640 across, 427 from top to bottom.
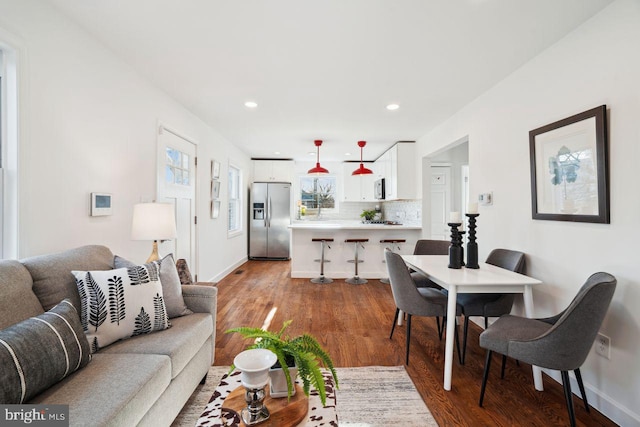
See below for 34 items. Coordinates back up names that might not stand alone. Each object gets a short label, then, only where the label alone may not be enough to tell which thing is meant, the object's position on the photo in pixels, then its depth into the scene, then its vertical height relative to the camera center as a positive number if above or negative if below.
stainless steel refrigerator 6.79 -0.07
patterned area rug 1.68 -1.17
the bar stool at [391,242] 4.91 -0.42
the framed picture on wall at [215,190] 4.52 +0.44
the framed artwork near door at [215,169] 4.51 +0.76
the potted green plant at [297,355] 1.04 -0.52
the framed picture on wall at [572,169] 1.75 +0.34
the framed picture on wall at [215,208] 4.48 +0.14
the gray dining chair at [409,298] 2.27 -0.65
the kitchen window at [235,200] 5.84 +0.35
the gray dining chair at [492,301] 2.30 -0.68
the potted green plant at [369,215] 7.04 +0.06
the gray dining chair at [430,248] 3.16 -0.35
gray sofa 1.08 -0.67
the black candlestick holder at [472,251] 2.41 -0.28
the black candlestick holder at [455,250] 2.40 -0.26
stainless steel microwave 6.09 +0.64
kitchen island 5.06 -0.60
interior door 5.44 +0.36
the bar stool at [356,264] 4.79 -0.86
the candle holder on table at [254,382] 0.99 -0.57
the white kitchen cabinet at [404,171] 5.13 +0.83
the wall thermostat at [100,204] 2.12 +0.10
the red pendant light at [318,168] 5.00 +0.86
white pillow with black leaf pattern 1.48 -0.47
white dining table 1.95 -0.47
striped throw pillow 0.98 -0.51
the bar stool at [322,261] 4.83 -0.74
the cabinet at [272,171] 7.10 +1.14
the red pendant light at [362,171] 4.98 +0.80
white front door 3.11 +0.37
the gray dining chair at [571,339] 1.48 -0.64
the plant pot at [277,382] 1.10 -0.63
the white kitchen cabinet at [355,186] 7.19 +0.79
